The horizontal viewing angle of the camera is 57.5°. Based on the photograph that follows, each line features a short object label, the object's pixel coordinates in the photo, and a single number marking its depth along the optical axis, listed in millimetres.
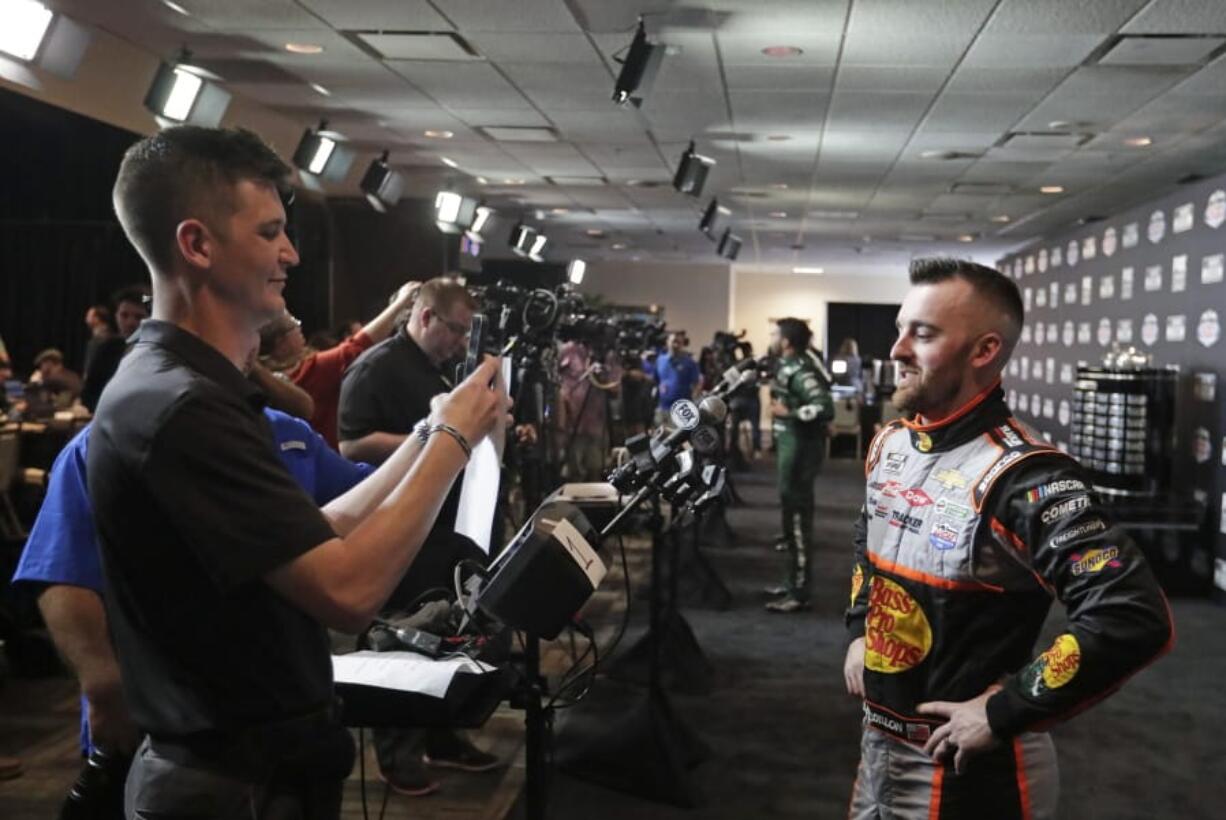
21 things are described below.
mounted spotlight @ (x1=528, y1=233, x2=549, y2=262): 12570
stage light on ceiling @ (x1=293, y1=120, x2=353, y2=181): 6867
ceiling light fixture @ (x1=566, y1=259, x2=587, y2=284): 14939
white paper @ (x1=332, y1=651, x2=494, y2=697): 1847
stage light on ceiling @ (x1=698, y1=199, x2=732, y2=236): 9938
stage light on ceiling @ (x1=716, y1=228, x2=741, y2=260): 12602
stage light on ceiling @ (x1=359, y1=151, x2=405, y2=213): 7953
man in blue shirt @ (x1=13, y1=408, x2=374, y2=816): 1784
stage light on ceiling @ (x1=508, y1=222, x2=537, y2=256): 11867
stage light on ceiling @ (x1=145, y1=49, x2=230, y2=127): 5258
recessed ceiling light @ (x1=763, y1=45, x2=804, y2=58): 5031
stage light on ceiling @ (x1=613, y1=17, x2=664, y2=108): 4496
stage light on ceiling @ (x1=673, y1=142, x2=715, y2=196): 7188
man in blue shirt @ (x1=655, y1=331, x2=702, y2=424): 10312
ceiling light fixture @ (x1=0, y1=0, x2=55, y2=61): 4453
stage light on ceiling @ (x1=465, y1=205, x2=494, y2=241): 10254
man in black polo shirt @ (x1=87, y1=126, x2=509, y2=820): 1096
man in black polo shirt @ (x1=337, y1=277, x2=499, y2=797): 3324
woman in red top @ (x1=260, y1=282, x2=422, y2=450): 3699
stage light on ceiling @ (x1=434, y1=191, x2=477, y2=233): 9367
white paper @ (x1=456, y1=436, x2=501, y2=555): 1975
